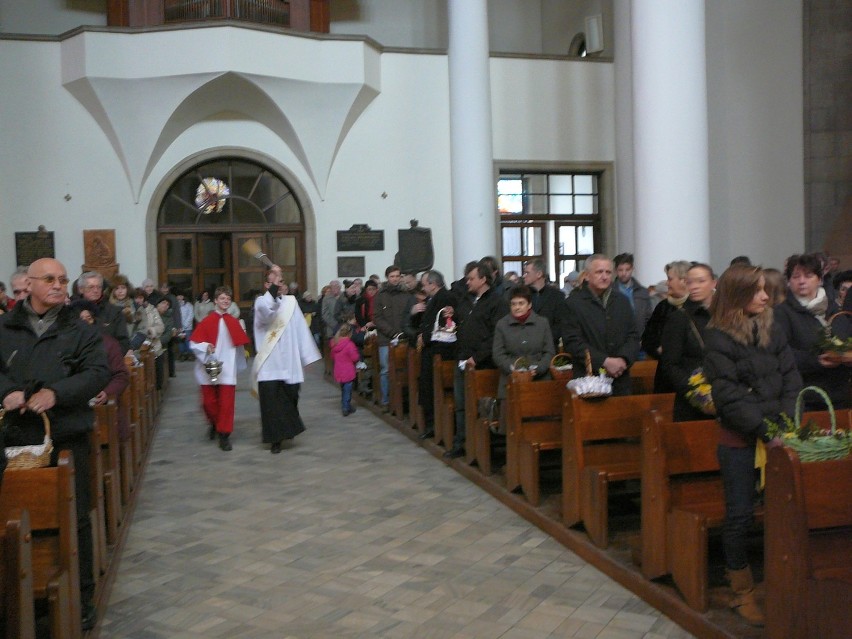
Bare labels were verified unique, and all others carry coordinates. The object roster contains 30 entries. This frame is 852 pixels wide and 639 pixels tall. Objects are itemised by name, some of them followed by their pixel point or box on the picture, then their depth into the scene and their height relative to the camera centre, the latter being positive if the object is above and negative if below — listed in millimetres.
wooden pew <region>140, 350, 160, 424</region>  9301 -1022
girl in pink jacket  9859 -788
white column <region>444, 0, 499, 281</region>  14625 +2660
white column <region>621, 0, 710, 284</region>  10523 +1786
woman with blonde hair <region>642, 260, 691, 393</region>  5255 -175
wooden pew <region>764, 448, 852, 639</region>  3062 -962
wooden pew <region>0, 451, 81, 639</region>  3471 -812
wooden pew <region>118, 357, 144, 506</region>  6246 -1039
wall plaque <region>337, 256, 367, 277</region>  15953 +432
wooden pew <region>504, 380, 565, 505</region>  5891 -857
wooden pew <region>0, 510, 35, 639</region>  2908 -898
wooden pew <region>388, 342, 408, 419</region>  9266 -827
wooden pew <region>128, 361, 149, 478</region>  7192 -1013
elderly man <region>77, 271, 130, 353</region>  6449 -40
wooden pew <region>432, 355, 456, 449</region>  7453 -929
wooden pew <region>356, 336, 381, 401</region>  10406 -1037
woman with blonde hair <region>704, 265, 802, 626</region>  3625 -405
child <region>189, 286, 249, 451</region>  8312 -550
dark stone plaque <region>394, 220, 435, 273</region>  15883 +717
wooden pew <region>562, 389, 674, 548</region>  4895 -918
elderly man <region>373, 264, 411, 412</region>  9680 -209
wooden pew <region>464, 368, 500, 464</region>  6746 -758
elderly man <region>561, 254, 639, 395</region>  5789 -256
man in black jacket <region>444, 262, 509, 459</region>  6945 -278
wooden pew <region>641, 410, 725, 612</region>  4055 -962
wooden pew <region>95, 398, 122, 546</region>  5277 -1012
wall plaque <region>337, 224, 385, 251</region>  16000 +933
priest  8055 -593
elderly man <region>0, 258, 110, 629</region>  3857 -258
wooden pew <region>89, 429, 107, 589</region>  4535 -1039
